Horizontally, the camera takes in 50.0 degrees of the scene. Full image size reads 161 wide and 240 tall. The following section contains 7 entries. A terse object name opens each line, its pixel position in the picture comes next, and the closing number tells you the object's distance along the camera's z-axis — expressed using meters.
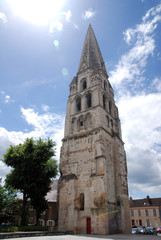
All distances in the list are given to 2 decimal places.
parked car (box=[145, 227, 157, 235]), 21.55
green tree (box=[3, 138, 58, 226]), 17.43
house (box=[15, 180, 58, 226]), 25.61
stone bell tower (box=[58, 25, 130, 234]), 17.50
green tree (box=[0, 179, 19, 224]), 18.22
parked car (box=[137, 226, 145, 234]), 22.00
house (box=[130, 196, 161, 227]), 39.12
